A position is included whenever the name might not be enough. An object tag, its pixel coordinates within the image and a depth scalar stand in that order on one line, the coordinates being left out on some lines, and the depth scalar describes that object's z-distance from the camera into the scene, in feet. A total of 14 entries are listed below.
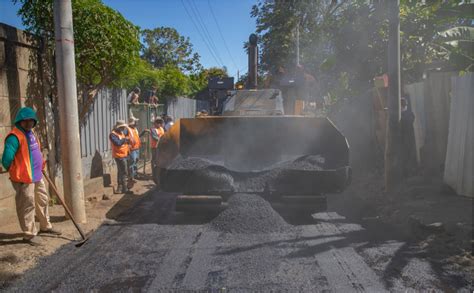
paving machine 20.38
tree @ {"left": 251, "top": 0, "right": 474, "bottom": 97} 24.02
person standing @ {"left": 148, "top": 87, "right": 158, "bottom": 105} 48.06
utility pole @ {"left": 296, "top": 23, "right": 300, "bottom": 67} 67.83
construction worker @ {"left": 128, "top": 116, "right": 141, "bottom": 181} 29.84
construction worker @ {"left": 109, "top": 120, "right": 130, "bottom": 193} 28.22
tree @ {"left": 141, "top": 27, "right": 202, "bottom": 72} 115.03
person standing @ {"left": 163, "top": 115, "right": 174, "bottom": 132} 40.98
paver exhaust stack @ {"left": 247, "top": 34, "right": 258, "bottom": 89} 35.83
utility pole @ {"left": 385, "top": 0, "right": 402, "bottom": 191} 23.59
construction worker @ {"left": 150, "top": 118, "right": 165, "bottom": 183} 34.37
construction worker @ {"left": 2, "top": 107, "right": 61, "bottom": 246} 16.92
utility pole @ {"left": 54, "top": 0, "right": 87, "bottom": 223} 19.10
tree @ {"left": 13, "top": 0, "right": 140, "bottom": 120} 23.00
